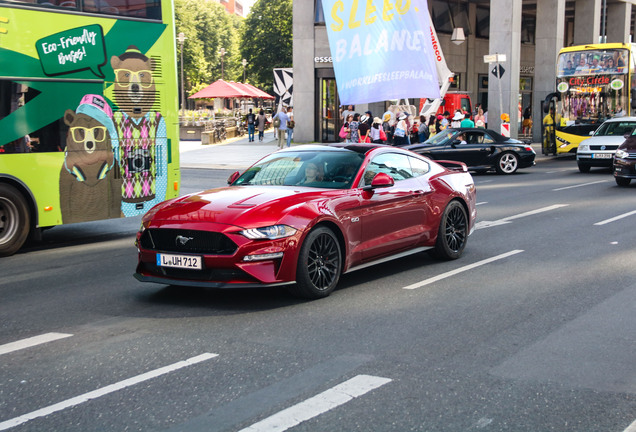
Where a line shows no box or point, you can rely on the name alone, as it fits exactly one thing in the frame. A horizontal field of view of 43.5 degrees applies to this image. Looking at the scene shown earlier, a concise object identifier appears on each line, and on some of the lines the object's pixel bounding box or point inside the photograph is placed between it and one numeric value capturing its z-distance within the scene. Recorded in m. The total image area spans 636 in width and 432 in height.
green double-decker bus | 10.71
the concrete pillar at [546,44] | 39.31
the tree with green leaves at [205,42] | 91.06
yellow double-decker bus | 31.28
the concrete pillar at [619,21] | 46.81
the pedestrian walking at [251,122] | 43.00
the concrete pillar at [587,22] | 43.22
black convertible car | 23.44
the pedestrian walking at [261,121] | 42.89
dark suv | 18.45
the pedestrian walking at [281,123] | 35.84
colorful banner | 21.86
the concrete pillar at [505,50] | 34.81
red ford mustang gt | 7.19
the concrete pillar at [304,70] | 39.22
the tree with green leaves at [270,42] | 81.12
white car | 23.86
